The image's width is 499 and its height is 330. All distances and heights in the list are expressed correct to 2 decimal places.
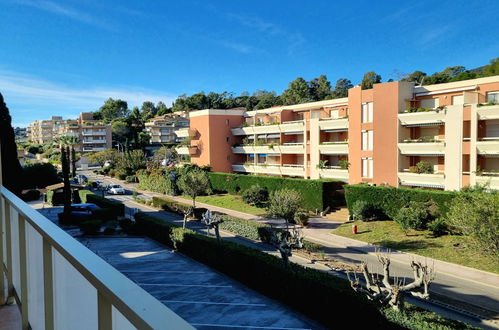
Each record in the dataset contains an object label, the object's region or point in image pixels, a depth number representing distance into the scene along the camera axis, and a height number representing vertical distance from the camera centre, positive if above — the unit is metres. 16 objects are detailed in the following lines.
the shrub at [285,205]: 29.58 -4.06
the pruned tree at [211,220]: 21.97 -4.21
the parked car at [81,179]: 63.59 -4.24
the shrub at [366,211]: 31.09 -4.86
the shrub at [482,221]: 18.62 -3.57
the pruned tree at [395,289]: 12.16 -4.34
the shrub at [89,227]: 28.48 -5.39
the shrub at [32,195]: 48.09 -5.05
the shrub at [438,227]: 25.67 -5.06
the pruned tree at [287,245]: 16.89 -4.35
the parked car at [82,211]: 33.25 -5.10
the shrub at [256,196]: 41.12 -4.65
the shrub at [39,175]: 53.94 -3.02
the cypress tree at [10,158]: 28.82 -0.34
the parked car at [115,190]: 54.59 -5.16
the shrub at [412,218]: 26.59 -4.64
